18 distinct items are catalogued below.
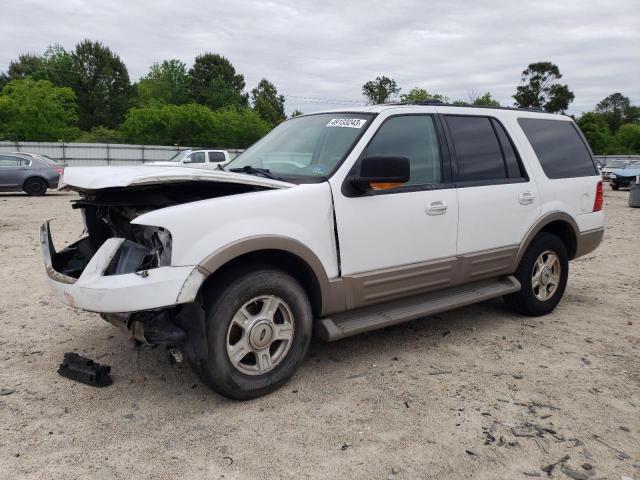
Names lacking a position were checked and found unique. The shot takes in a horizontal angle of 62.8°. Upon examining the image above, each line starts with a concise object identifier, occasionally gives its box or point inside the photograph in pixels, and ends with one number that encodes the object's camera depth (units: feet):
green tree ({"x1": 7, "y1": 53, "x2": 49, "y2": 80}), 191.11
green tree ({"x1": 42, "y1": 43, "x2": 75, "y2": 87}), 196.24
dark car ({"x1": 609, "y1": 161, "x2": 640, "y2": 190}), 83.15
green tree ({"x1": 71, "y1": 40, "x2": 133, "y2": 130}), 194.84
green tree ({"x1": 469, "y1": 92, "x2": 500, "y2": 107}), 179.01
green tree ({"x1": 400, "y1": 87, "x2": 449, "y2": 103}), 159.00
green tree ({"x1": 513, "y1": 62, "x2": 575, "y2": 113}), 221.87
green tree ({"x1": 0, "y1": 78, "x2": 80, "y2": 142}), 128.47
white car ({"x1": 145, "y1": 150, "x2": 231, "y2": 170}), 76.38
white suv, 9.93
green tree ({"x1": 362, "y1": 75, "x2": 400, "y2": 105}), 181.57
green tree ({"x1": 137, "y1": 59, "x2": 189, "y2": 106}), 212.64
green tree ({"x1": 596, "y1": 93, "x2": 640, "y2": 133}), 257.32
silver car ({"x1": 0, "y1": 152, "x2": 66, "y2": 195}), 56.13
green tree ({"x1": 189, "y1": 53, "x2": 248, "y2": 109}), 217.15
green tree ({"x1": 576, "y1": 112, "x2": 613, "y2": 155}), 190.29
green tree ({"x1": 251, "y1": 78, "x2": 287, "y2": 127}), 230.54
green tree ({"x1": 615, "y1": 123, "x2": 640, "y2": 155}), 190.08
